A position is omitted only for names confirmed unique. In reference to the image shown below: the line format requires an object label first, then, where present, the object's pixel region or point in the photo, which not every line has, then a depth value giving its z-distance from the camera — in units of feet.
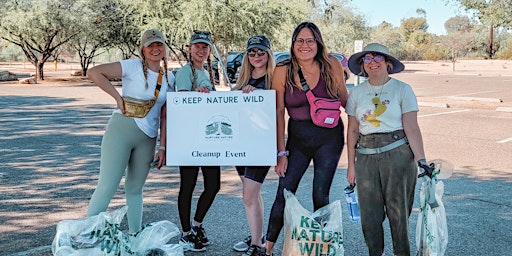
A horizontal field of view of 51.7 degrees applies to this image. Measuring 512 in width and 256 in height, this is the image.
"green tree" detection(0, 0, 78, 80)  99.19
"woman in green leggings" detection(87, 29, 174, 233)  12.82
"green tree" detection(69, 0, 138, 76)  105.70
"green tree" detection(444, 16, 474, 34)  343.44
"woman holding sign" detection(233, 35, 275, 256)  13.43
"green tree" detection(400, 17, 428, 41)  374.10
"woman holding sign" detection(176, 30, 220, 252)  13.92
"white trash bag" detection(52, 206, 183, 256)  11.46
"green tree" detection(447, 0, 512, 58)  52.06
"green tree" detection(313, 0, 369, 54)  157.79
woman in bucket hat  11.68
